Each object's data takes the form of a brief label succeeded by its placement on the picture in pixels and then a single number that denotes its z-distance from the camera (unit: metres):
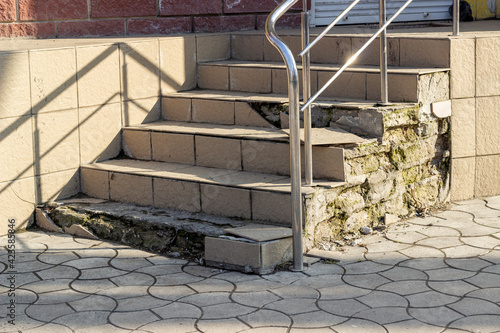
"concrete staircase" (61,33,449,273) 4.36
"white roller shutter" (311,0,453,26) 7.14
